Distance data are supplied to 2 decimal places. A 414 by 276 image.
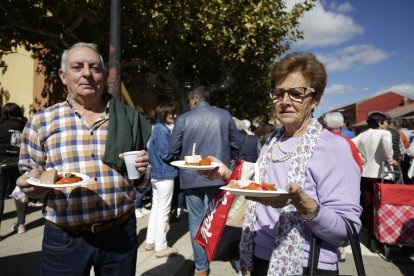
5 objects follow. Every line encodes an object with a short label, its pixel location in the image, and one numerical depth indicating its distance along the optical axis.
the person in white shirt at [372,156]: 5.35
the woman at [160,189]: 4.72
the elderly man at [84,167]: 2.04
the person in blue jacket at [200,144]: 4.02
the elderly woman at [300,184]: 1.60
